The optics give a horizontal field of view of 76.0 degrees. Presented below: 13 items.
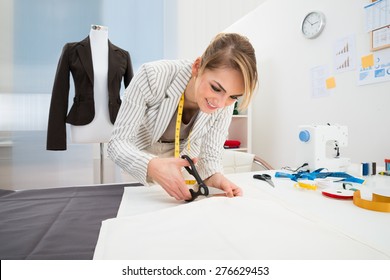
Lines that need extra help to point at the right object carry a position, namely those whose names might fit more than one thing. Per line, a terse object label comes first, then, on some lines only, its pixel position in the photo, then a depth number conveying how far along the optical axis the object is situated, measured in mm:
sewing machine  1413
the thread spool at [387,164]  1379
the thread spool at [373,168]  1332
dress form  1823
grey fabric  534
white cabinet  3061
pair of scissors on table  1158
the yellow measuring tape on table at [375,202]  791
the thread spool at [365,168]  1320
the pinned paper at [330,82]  2140
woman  907
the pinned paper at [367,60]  1821
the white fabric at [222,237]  500
